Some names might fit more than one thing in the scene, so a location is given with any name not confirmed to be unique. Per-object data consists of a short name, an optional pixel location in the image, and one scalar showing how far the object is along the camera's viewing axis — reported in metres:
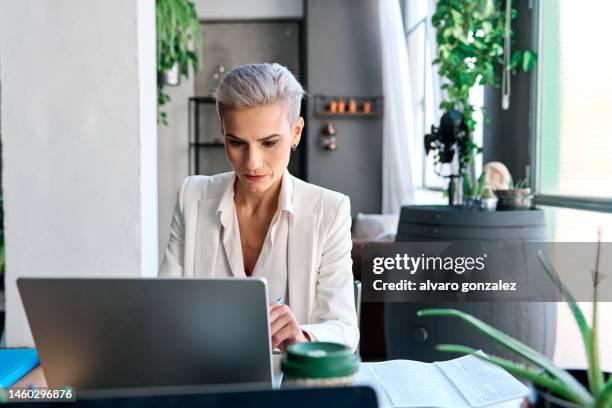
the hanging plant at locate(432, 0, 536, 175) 3.27
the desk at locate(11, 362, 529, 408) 0.96
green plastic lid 0.66
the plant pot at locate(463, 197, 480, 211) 2.27
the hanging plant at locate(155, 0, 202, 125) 4.04
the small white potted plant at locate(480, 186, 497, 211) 2.21
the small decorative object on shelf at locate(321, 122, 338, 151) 6.30
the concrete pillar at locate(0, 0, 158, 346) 2.30
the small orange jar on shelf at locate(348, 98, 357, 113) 6.26
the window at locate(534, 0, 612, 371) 2.46
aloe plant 0.61
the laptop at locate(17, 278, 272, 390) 0.76
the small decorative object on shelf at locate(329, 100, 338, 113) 6.25
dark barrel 2.01
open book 0.96
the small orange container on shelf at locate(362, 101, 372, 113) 6.26
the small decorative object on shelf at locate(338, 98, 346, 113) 6.26
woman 1.47
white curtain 5.43
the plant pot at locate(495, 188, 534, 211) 2.29
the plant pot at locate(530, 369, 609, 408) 0.60
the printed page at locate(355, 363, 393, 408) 0.95
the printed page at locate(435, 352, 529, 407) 0.99
